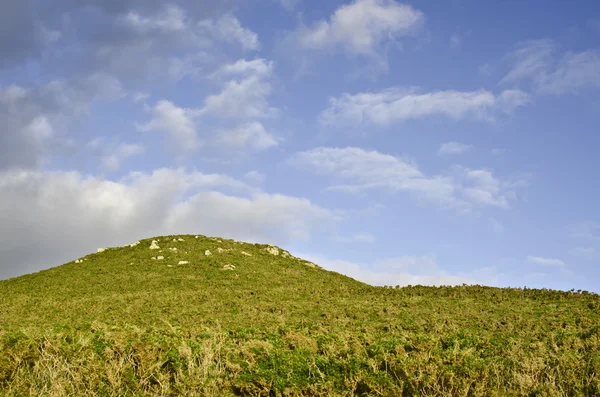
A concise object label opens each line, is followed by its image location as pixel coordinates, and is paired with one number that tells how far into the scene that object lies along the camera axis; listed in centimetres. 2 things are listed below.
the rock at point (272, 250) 5168
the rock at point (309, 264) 4982
